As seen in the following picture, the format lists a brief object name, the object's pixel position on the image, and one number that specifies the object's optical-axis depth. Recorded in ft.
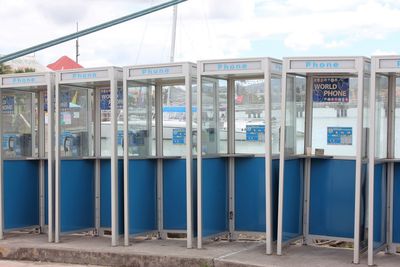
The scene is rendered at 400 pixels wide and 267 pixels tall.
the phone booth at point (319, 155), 26.21
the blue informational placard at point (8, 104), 34.32
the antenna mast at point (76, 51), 151.20
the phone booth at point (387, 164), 25.70
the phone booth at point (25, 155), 33.60
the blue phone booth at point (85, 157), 31.30
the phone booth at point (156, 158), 30.19
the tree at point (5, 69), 107.88
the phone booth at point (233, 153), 28.07
